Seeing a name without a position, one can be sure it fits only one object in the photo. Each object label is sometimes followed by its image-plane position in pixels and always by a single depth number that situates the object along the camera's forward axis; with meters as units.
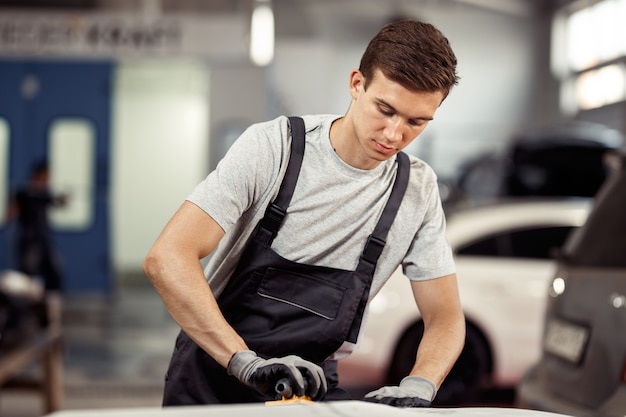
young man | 2.60
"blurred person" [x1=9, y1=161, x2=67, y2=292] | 11.95
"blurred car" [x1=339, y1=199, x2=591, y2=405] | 7.75
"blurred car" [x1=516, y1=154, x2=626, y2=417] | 4.09
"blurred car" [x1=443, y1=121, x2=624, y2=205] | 11.94
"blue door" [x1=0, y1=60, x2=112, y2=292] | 14.77
